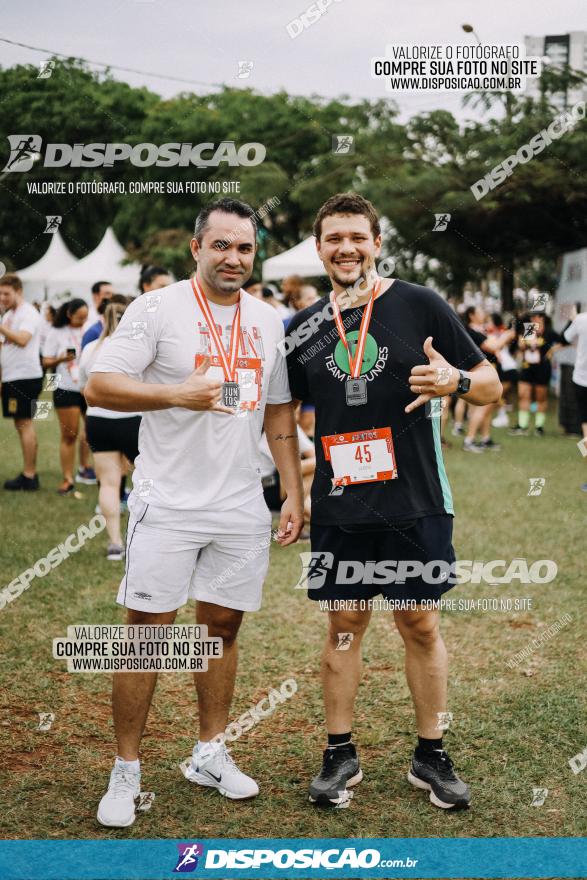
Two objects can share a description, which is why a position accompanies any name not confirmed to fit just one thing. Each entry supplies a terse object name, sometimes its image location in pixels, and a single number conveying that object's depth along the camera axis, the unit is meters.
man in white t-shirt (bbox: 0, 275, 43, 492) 9.39
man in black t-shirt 3.31
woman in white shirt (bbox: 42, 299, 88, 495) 9.34
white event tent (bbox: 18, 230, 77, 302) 27.60
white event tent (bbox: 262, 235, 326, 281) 17.23
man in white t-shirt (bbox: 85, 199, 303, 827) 3.24
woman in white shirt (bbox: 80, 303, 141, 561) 6.50
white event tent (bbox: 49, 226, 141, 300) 23.47
